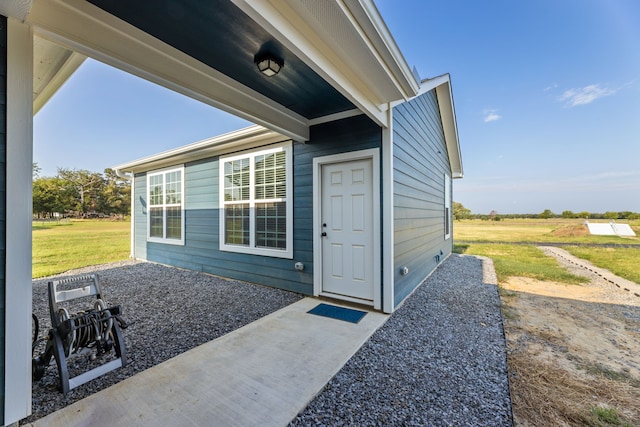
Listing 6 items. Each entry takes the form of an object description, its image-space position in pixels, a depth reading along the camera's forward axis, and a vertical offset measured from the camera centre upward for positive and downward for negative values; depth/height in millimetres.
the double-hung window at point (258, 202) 4352 +210
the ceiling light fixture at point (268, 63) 2240 +1347
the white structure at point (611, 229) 13527 -898
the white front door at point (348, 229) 3570 -225
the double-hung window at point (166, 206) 6203 +195
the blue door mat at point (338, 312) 3191 -1315
